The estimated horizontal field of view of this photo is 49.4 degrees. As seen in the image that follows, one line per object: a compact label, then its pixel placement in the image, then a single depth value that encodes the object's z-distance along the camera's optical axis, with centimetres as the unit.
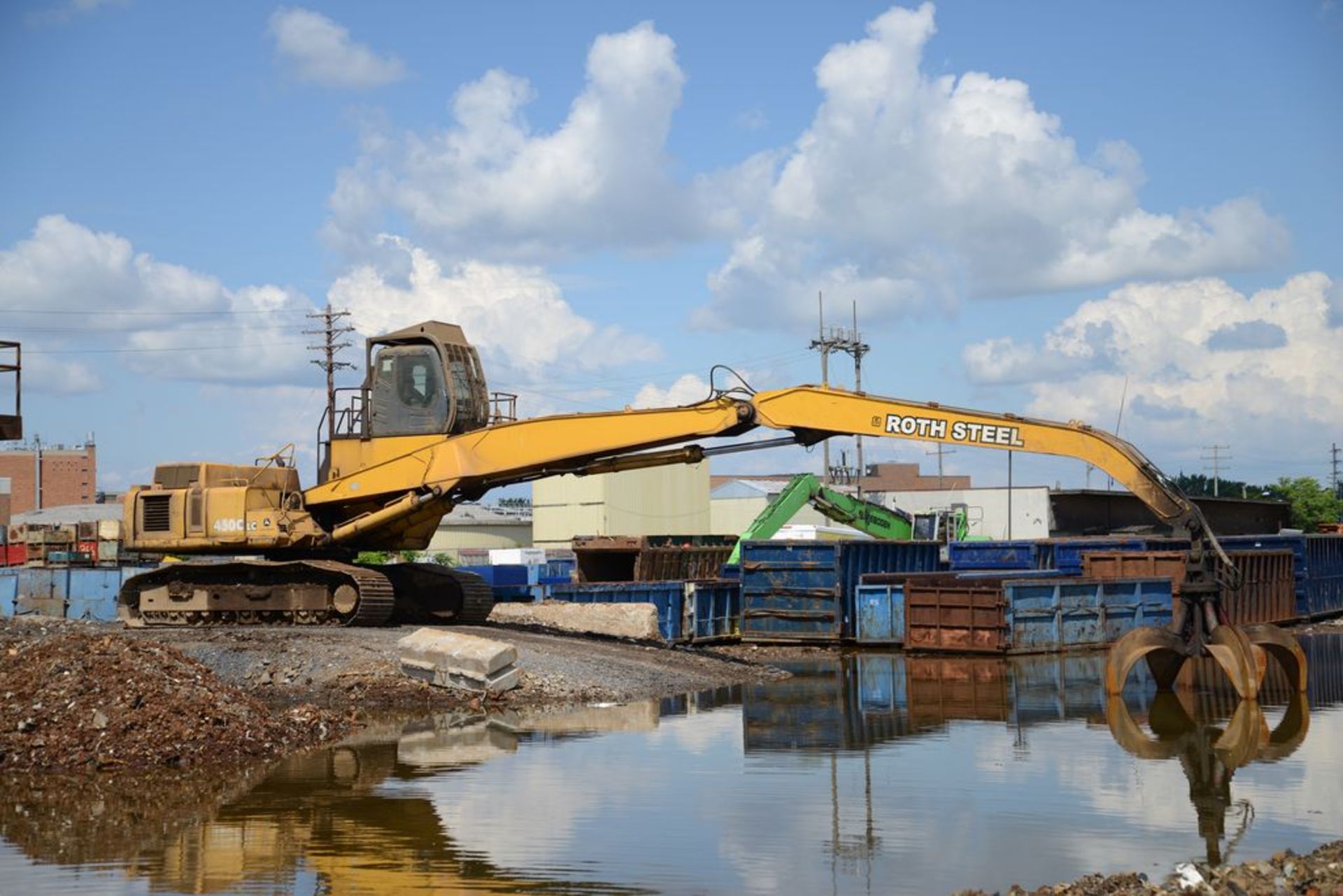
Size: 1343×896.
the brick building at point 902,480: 12012
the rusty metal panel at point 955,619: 2569
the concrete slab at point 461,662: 1884
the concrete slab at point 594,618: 2700
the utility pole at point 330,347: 6625
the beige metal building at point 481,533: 9006
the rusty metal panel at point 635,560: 3272
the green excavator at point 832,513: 4012
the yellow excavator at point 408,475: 1969
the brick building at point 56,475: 10412
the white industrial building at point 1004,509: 6706
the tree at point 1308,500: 10250
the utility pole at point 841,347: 7075
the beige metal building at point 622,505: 7681
